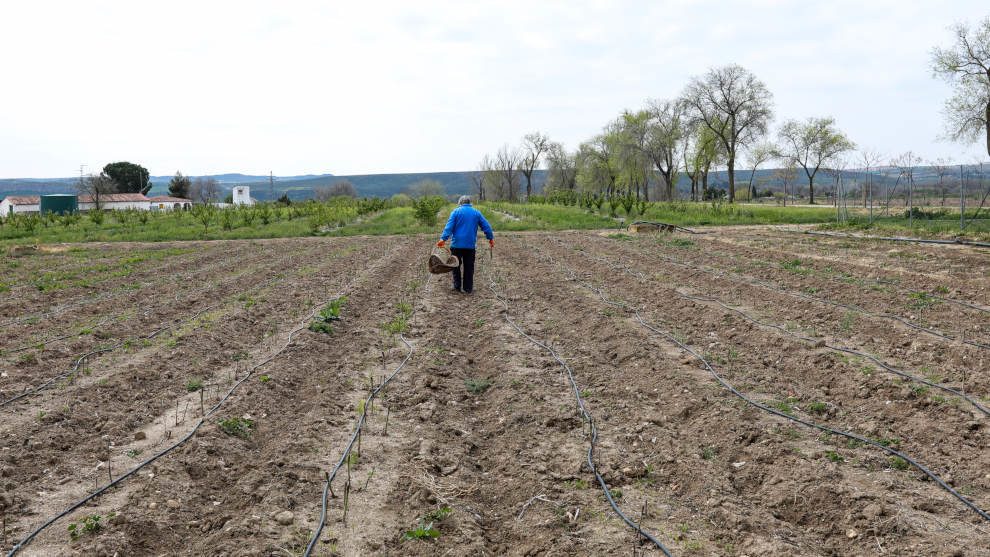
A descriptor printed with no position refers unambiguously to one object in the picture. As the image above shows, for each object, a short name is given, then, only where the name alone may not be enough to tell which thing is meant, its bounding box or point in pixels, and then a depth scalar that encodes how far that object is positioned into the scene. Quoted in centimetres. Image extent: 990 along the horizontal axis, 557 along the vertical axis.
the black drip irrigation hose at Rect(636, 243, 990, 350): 626
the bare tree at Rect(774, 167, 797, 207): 5838
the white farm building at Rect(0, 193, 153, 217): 6816
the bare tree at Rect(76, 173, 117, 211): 6412
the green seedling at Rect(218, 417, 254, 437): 451
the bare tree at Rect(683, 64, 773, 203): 4506
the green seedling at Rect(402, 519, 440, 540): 321
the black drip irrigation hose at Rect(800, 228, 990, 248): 1386
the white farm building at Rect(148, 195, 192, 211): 7578
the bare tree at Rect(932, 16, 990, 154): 2709
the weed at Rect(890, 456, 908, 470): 382
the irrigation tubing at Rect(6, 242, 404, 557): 307
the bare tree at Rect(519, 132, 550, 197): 8056
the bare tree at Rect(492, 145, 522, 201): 8206
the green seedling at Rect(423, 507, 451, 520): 339
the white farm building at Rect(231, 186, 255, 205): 10556
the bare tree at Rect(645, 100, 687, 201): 5676
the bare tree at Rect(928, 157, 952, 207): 1959
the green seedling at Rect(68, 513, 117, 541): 314
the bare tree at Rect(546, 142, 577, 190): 8219
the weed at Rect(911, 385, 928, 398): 479
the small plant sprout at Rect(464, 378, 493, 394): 563
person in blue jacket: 1023
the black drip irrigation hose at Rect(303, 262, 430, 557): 313
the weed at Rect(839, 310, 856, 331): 701
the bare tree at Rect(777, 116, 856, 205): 5678
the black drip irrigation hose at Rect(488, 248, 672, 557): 310
